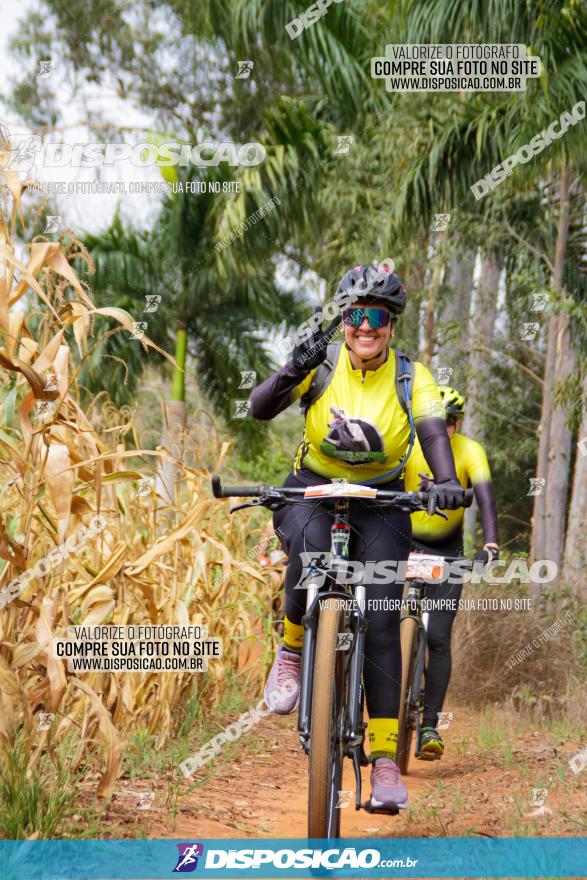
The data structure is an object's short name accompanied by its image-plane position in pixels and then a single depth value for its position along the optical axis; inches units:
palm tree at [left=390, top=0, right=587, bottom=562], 404.8
